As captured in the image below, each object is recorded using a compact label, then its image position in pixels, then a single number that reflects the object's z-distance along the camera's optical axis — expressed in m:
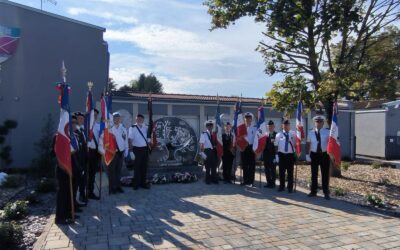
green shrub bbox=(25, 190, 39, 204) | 8.46
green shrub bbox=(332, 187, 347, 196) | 9.73
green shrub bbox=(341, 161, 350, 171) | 15.27
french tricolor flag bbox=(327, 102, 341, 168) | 9.25
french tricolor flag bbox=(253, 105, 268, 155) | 10.81
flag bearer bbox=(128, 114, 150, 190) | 10.10
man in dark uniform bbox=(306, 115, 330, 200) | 9.41
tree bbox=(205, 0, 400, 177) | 11.19
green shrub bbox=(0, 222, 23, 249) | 5.26
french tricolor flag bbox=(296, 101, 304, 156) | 10.02
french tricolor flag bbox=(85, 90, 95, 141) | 8.43
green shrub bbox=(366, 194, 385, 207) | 8.55
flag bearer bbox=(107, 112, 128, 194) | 9.53
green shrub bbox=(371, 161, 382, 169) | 16.39
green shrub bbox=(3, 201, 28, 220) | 7.12
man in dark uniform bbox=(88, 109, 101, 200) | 8.92
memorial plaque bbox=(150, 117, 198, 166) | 12.41
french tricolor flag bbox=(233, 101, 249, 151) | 11.23
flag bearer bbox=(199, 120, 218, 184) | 11.24
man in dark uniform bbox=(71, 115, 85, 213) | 7.39
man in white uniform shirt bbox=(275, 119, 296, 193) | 9.97
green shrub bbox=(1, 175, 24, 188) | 10.62
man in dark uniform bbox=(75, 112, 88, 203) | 7.92
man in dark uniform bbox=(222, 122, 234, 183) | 11.67
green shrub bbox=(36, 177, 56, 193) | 9.85
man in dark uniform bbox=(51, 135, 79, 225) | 6.77
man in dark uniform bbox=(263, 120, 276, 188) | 10.73
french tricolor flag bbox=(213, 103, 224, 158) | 11.48
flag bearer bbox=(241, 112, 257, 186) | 11.16
